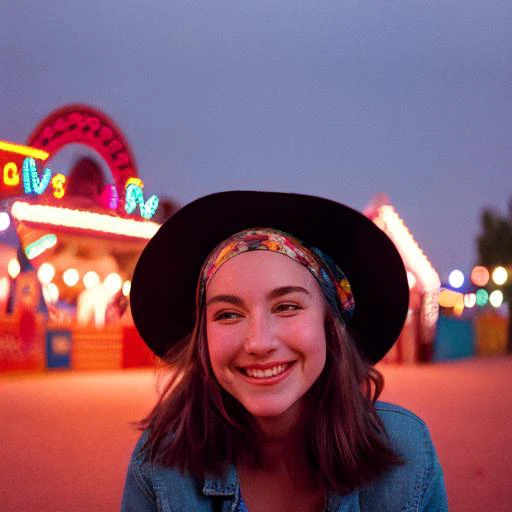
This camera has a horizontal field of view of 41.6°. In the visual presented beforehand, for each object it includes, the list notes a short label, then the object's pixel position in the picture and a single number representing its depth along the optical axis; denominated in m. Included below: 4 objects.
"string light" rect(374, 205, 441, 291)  14.12
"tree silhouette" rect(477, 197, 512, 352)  24.86
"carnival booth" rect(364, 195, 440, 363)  13.89
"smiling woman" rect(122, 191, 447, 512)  1.47
